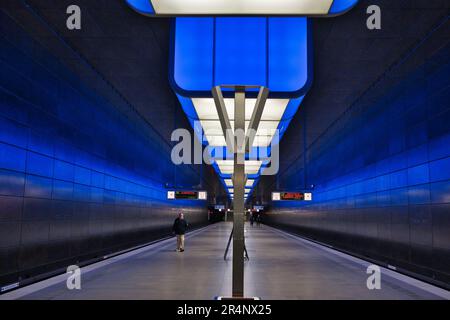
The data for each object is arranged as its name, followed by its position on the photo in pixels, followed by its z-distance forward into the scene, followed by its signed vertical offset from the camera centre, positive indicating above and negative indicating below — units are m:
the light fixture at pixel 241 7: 10.54 +5.00
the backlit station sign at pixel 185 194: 25.25 +0.80
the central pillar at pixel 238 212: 6.85 -0.05
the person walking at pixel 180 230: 17.02 -0.87
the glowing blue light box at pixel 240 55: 13.20 +4.68
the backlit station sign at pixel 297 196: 25.16 +0.79
